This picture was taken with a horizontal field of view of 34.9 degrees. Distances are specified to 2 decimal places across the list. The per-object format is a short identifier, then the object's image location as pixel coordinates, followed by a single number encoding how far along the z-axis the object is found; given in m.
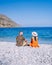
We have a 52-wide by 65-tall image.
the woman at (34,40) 6.07
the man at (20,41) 6.37
